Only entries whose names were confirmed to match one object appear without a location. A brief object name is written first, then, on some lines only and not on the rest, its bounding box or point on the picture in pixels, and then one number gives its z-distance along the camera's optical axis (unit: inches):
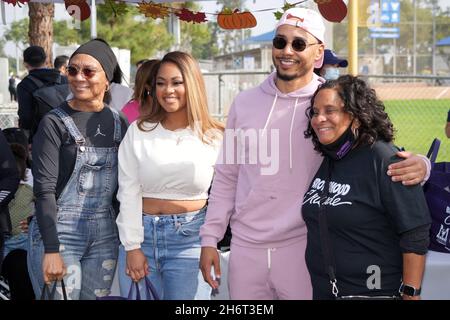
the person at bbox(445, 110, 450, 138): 215.2
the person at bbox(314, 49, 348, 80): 229.0
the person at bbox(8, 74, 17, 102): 1364.8
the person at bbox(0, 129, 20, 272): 133.6
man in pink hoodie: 116.4
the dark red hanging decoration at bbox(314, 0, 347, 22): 162.4
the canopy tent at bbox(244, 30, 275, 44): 1997.2
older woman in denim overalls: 123.3
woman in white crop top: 125.9
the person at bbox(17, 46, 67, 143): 259.1
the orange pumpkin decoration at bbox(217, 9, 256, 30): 182.1
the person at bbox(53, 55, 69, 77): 360.2
